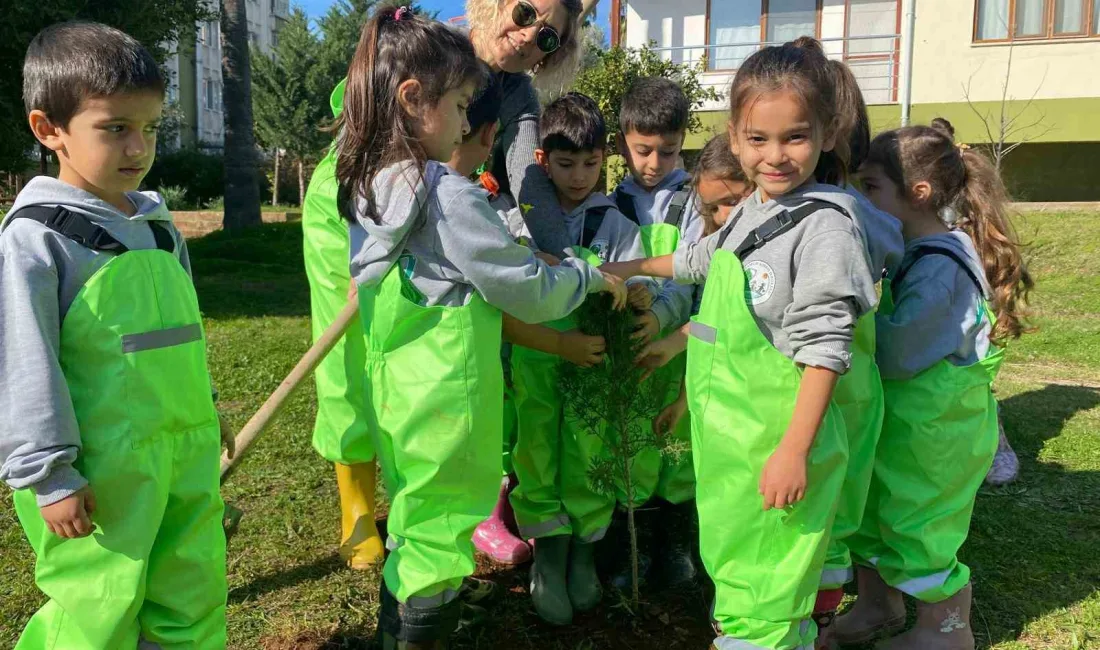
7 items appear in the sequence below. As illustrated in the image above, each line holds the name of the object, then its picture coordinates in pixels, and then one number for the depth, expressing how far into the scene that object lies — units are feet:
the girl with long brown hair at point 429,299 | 7.59
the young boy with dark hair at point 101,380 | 6.47
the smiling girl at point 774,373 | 6.93
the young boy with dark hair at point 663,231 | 10.12
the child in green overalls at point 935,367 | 8.50
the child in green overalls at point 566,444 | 9.89
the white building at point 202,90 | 124.88
